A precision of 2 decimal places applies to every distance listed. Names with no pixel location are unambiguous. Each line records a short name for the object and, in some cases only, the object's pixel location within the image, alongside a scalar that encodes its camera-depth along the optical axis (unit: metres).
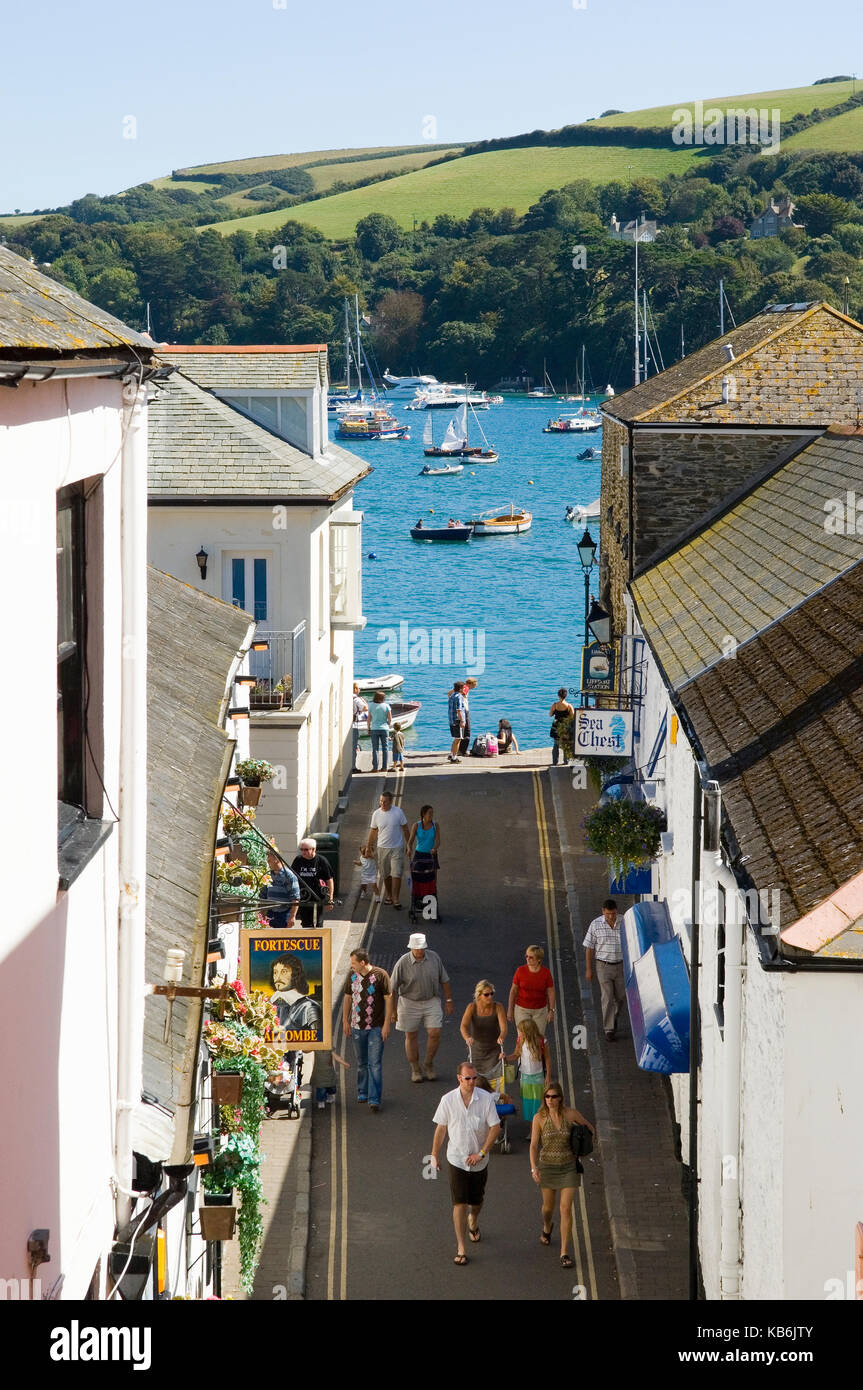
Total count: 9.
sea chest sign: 22.73
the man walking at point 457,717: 34.66
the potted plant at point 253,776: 19.11
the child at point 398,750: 34.50
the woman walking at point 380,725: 33.61
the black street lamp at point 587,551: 28.70
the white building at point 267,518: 24.59
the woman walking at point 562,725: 26.19
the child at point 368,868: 23.12
